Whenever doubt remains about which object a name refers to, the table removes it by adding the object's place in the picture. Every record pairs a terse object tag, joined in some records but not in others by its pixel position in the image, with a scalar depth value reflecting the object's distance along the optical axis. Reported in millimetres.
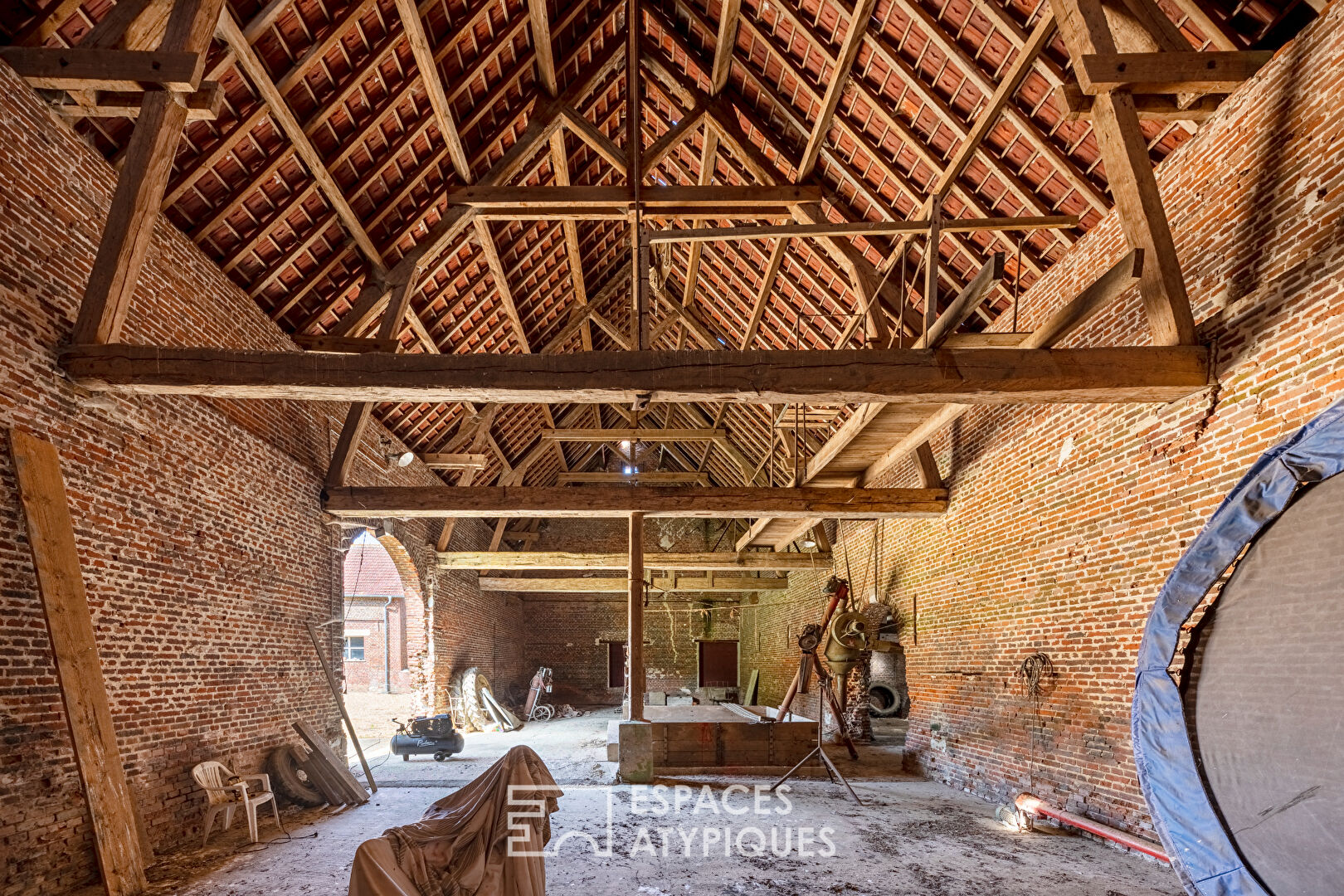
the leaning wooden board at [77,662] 4688
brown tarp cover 3521
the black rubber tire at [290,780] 7426
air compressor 10609
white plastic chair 6055
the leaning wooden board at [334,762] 7773
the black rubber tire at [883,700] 13836
